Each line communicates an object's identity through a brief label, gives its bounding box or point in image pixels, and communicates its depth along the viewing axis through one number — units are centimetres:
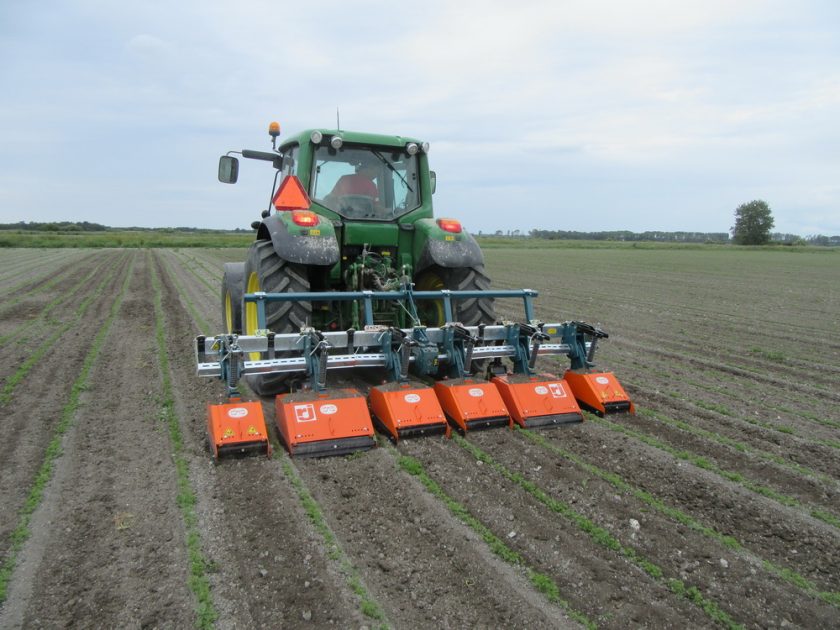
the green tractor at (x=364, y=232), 502
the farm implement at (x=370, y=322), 399
